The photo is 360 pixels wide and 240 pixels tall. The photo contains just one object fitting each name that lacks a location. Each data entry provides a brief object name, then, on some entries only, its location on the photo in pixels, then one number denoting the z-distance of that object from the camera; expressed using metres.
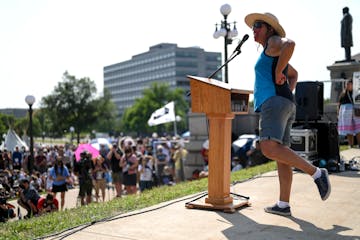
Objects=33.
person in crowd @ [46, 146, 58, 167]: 20.68
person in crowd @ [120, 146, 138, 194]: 13.24
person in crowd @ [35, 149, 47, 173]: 20.88
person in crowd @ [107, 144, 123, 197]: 13.86
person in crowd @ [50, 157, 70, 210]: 12.66
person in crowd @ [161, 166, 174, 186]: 15.01
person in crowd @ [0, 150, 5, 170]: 19.11
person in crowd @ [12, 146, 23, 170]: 22.77
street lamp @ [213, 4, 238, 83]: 14.80
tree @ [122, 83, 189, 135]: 96.88
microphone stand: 4.69
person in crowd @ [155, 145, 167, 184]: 15.98
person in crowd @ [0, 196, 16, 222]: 9.18
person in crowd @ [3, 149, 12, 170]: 20.48
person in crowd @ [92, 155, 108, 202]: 13.99
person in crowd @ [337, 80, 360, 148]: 9.54
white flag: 20.67
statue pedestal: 16.72
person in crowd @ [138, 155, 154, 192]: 13.38
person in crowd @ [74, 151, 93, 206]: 12.73
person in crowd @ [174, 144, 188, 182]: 17.62
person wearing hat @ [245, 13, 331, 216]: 4.16
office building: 141.62
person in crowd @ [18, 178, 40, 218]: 9.77
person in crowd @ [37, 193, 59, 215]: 9.55
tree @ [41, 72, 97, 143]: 76.06
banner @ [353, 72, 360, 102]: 9.60
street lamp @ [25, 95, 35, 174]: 18.28
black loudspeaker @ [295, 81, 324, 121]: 8.21
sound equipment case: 7.74
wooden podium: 4.59
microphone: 4.64
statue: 17.27
